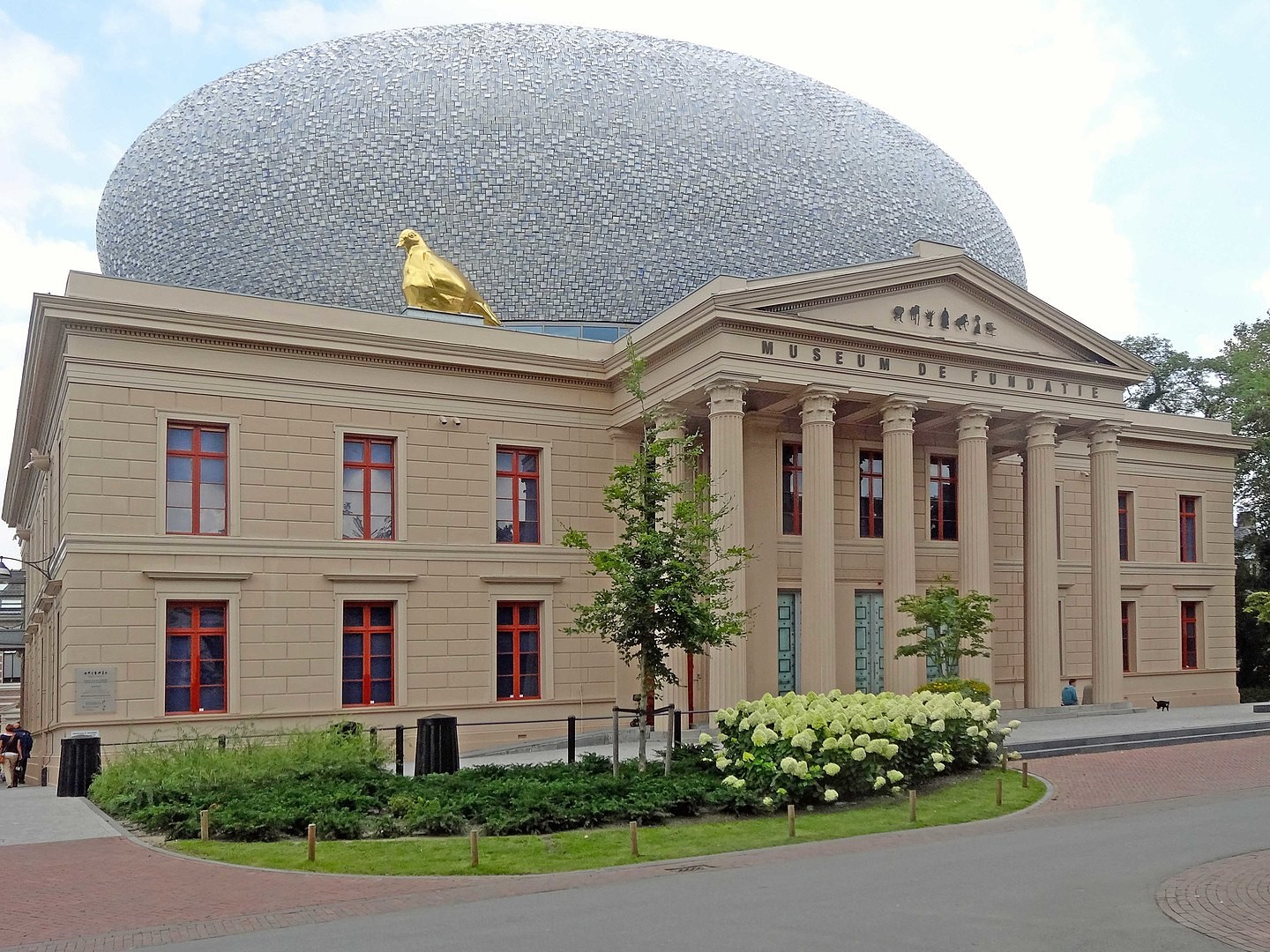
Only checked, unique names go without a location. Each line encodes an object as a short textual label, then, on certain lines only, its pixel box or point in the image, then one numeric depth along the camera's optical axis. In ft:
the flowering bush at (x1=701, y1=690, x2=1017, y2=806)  62.85
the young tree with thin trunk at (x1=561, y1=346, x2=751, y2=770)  69.41
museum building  93.86
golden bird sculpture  111.14
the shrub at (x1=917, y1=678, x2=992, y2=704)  95.61
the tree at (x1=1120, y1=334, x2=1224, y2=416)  193.06
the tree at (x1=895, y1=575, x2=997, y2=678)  97.09
